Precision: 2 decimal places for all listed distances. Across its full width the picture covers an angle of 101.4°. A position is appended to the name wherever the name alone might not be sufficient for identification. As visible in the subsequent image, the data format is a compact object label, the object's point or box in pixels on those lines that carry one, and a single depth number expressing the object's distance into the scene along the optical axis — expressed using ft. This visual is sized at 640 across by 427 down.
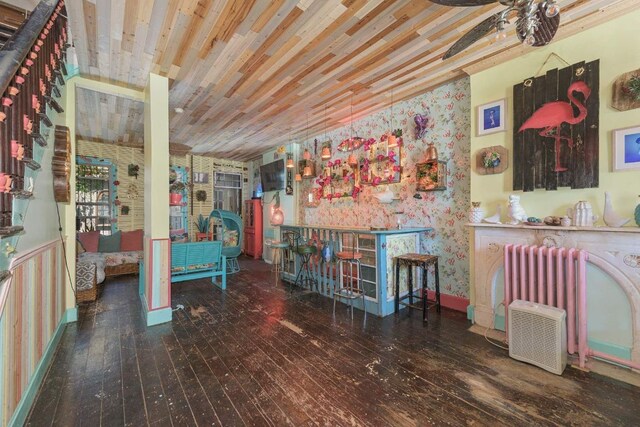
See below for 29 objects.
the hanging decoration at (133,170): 21.24
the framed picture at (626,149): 6.88
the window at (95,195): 19.76
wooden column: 10.05
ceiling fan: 4.61
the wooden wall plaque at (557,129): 7.61
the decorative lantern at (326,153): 15.19
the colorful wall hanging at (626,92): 6.84
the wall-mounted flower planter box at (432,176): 11.37
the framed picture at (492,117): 9.36
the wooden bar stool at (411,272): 10.11
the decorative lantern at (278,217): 21.04
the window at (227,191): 26.63
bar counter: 10.68
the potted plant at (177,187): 22.32
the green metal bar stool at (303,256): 12.66
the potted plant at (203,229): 18.71
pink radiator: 7.18
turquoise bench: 12.49
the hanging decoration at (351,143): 14.98
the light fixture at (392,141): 11.76
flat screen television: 20.92
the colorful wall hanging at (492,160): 9.33
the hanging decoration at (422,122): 12.05
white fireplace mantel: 6.79
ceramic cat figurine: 8.59
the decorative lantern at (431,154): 11.34
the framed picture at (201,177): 24.72
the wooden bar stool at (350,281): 10.89
